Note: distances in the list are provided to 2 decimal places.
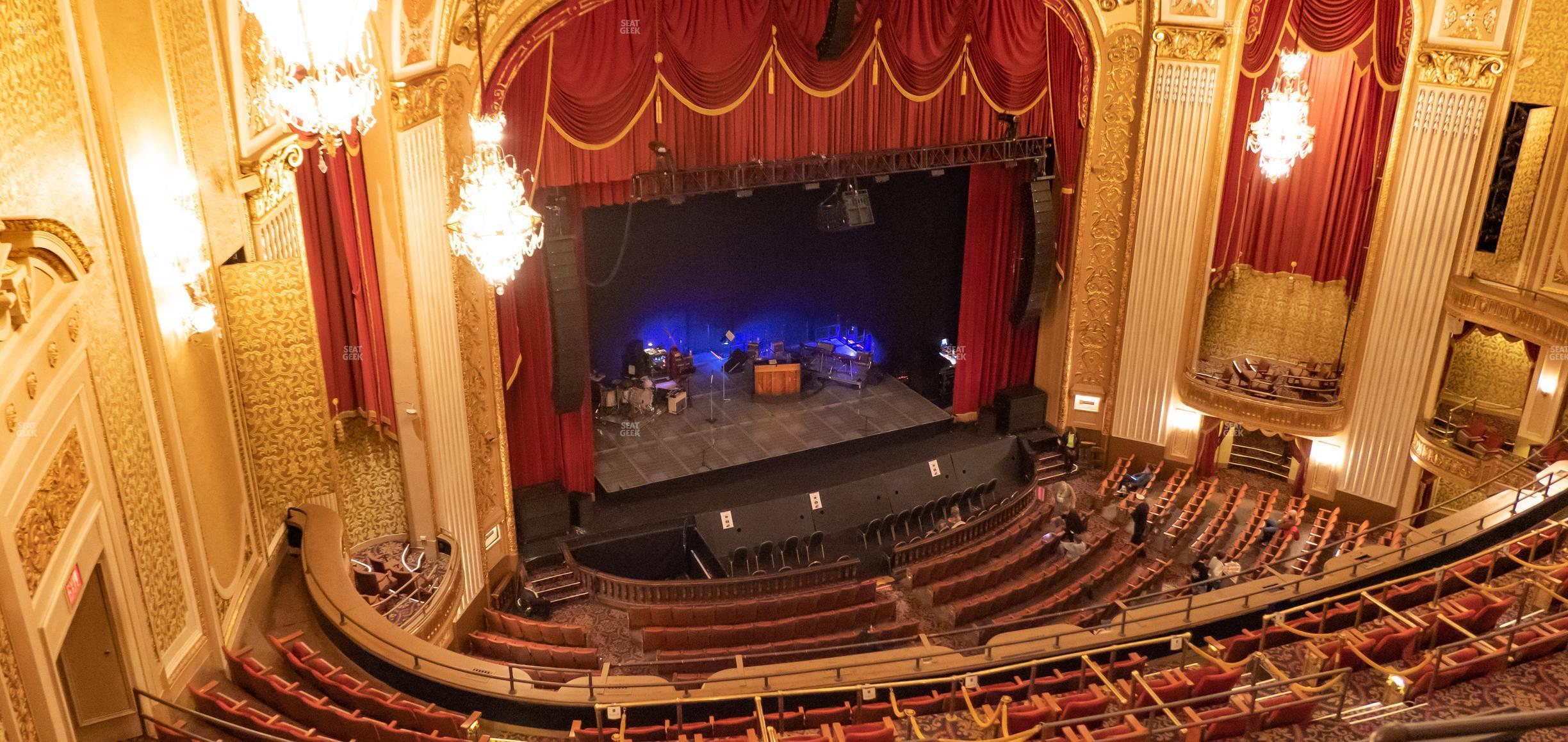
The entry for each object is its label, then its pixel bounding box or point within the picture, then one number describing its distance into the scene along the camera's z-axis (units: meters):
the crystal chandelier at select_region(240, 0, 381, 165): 5.42
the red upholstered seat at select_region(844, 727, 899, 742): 6.86
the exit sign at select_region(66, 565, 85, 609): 5.36
